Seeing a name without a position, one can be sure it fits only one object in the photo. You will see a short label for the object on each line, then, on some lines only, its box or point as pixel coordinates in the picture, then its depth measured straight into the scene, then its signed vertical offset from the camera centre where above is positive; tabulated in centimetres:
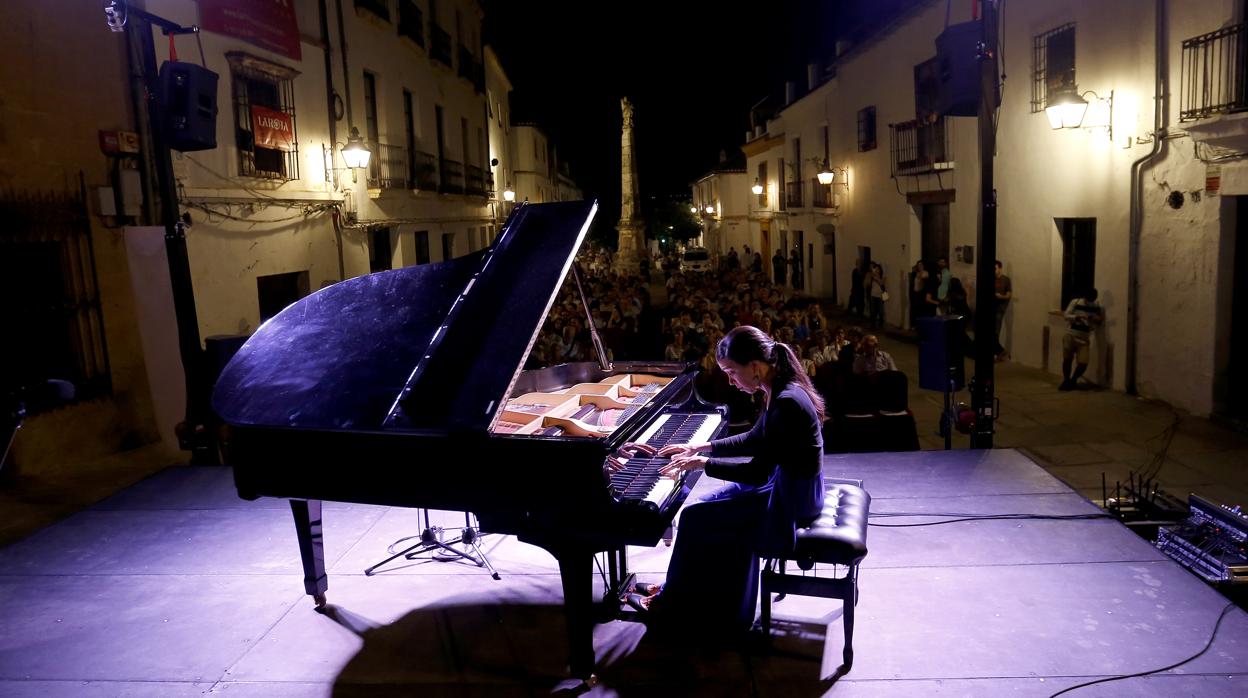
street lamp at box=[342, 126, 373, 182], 1213 +141
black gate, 742 -26
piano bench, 347 -132
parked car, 3266 -81
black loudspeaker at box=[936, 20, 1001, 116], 627 +119
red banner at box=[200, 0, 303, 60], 984 +288
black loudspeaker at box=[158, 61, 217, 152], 667 +124
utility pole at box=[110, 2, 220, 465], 663 -14
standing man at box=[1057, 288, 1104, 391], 973 -124
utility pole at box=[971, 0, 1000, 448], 624 -20
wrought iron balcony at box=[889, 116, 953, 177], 1405 +143
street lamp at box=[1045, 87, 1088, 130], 934 +123
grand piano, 330 -73
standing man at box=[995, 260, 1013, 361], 1170 -90
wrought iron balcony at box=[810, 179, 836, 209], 2059 +93
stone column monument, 3212 +93
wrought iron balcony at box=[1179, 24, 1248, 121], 748 +129
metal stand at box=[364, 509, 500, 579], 481 -169
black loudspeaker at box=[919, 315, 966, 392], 629 -89
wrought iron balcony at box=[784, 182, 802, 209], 2359 +108
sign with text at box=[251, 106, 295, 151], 1071 +164
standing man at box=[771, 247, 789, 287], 2575 -96
